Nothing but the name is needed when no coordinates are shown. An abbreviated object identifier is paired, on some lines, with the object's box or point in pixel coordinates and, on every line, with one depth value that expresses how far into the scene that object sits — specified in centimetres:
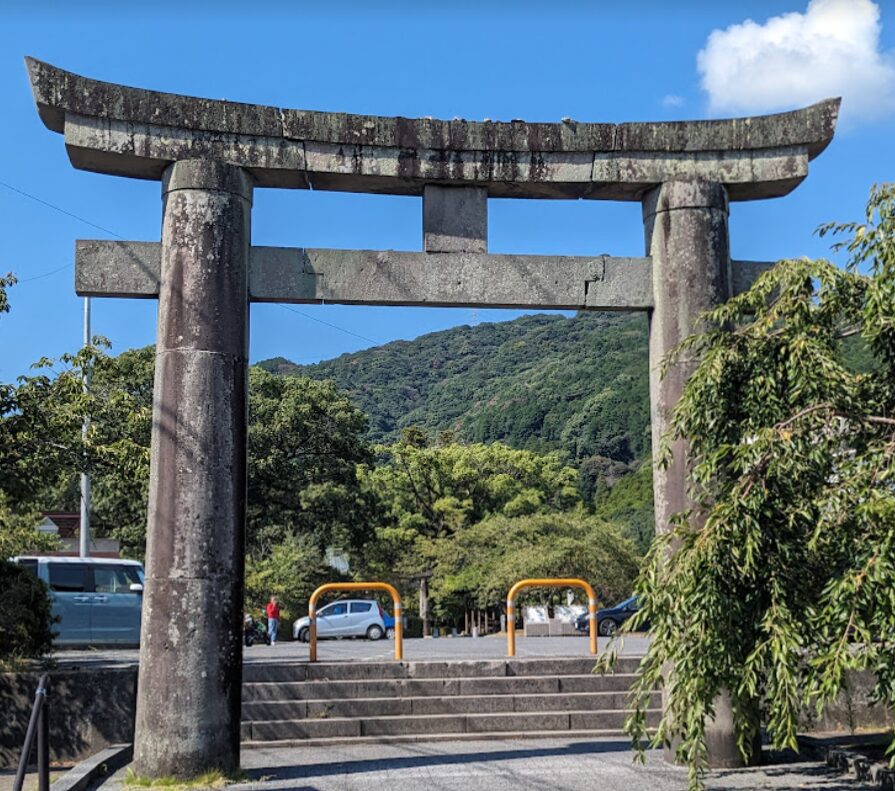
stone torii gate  938
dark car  2908
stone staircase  1208
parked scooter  3056
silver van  2081
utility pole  3033
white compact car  3359
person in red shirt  3047
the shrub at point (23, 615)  1230
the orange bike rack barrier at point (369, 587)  1362
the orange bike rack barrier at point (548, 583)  1435
